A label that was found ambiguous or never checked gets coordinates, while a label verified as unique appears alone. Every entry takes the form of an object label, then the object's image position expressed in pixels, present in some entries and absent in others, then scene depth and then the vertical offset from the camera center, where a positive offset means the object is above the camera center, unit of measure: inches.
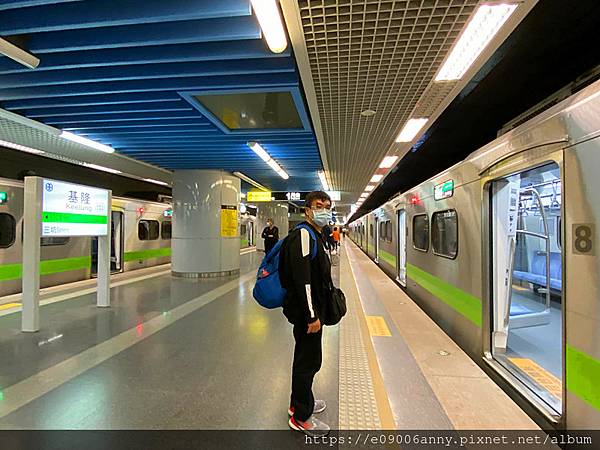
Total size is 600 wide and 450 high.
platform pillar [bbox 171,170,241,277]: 357.1 +3.0
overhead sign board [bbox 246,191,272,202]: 533.3 +49.6
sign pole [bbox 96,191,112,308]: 219.3 -28.4
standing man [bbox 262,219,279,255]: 409.7 -9.5
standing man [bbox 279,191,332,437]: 84.7 -20.0
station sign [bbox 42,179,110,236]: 176.9 +9.7
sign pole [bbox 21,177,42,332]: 166.7 -14.9
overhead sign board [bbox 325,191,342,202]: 594.5 +61.0
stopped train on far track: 246.4 -17.6
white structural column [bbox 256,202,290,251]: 759.1 +27.4
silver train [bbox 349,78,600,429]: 71.7 -10.6
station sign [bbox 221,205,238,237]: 372.8 +7.0
